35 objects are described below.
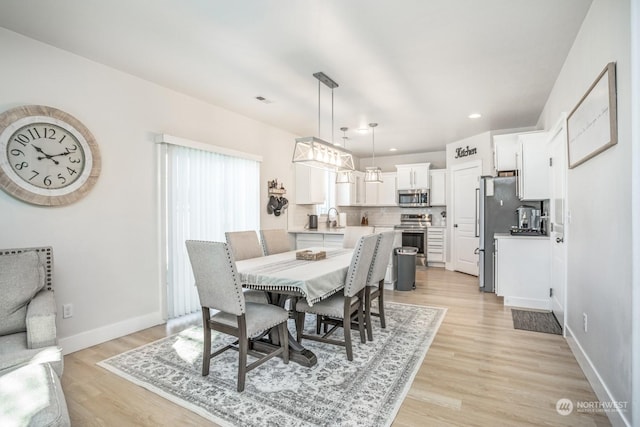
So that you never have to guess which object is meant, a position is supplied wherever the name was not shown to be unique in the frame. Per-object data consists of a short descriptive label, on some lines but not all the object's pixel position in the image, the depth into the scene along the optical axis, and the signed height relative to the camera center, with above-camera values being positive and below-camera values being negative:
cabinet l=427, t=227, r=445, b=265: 6.90 -0.65
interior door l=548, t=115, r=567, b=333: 2.99 -0.05
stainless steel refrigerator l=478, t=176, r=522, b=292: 4.66 +0.01
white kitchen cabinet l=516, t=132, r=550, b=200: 3.93 +0.58
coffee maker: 4.24 -0.05
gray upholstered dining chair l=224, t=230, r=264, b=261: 3.22 -0.29
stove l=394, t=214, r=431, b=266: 6.98 -0.37
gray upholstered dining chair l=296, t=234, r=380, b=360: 2.59 -0.72
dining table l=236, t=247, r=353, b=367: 2.29 -0.46
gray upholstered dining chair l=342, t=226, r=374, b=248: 4.19 -0.25
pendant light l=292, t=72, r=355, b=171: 3.03 +0.63
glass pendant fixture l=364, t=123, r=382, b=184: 5.09 +0.64
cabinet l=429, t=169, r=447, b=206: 7.00 +0.60
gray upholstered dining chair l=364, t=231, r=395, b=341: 3.00 -0.59
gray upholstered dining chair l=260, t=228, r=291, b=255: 3.67 -0.30
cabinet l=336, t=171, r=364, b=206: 7.29 +0.51
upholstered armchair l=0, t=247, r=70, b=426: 1.13 -0.65
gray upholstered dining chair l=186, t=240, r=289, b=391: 2.12 -0.64
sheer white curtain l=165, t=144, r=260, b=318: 3.63 +0.13
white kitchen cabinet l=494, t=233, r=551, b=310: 3.87 -0.68
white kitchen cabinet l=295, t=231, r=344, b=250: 5.00 -0.38
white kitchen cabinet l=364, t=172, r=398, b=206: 7.67 +0.55
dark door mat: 3.23 -1.13
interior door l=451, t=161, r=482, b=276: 5.89 -0.01
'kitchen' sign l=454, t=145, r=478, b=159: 5.96 +1.18
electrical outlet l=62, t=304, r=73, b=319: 2.79 -0.81
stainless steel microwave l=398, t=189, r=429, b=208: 7.20 +0.37
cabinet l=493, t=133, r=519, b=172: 4.64 +0.90
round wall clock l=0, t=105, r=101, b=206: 2.46 +0.49
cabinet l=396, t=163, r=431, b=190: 7.14 +0.87
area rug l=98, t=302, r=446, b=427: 1.92 -1.16
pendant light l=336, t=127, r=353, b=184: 4.66 +0.55
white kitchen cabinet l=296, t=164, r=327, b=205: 5.59 +0.52
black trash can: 4.81 -0.82
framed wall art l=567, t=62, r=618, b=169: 1.77 +0.60
